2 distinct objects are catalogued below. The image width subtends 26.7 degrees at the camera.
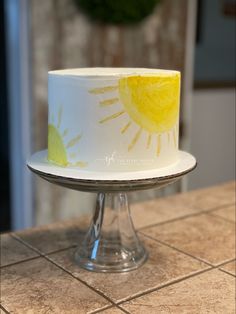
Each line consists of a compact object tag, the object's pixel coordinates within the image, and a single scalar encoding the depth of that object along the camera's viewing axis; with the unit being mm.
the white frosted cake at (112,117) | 748
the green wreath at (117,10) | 2148
